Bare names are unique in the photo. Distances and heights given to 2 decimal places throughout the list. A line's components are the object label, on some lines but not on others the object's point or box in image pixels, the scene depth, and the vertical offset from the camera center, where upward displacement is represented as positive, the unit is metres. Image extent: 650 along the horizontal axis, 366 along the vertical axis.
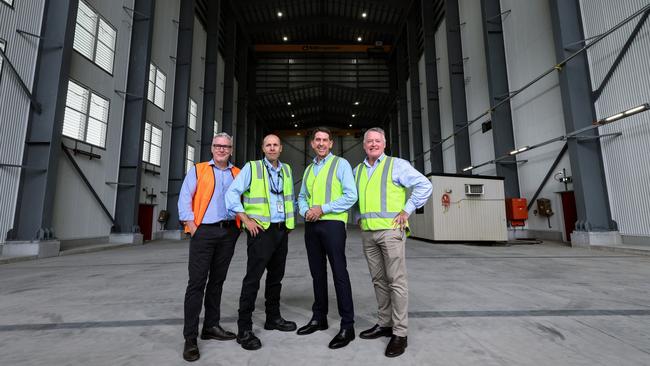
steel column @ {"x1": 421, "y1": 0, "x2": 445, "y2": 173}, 22.59 +10.51
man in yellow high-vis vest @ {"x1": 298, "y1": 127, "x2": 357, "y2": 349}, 2.74 -0.04
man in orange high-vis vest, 2.61 -0.14
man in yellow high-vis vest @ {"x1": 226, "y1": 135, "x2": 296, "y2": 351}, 2.70 -0.04
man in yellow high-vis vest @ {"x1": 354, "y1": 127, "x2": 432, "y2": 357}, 2.63 -0.03
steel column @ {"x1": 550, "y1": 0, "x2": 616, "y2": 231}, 9.94 +3.27
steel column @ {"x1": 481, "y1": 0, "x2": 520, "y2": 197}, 14.45 +6.50
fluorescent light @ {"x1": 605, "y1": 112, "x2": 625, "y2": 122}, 8.79 +2.97
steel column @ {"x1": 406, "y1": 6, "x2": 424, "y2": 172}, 25.95 +11.80
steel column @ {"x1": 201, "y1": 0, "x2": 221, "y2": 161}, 21.19 +10.48
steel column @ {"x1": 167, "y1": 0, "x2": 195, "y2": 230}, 17.06 +6.71
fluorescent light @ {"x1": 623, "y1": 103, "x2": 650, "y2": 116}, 8.28 +3.01
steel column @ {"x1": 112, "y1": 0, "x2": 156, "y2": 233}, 13.04 +4.52
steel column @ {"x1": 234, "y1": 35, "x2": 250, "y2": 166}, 28.17 +11.53
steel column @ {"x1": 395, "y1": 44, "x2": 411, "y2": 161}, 29.67 +11.40
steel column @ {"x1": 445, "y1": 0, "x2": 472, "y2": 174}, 18.72 +8.41
